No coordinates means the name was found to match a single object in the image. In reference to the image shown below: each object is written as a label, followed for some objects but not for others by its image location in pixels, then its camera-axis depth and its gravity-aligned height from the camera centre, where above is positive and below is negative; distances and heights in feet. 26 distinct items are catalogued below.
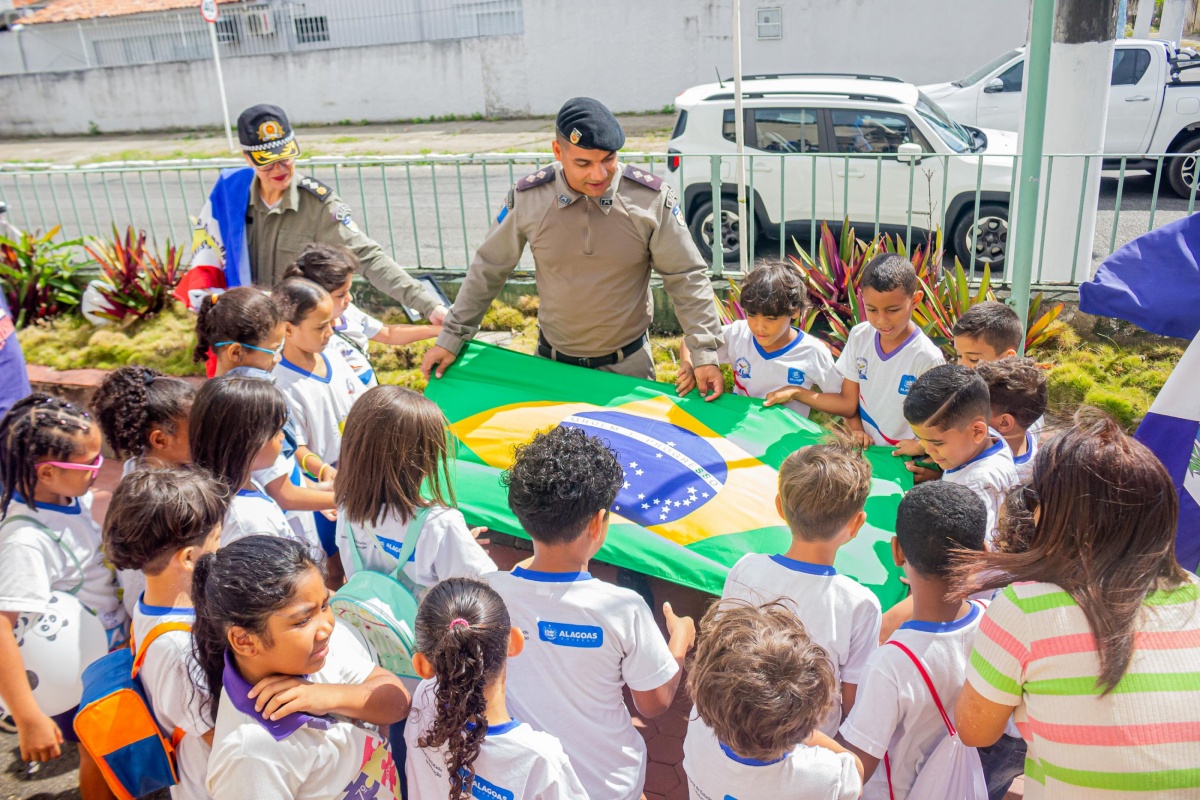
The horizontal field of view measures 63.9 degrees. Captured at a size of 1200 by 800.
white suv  27.09 -3.70
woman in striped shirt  6.14 -3.85
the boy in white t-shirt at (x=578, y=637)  7.91 -4.59
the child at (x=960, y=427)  9.98 -4.01
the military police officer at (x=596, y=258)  13.19 -2.88
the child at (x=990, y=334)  11.96 -3.69
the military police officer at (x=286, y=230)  14.94 -2.53
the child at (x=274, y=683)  7.02 -4.42
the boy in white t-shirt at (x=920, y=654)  7.54 -4.69
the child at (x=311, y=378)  11.82 -3.78
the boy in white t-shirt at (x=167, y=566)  8.03 -4.10
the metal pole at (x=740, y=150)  18.40 -2.20
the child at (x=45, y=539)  9.00 -4.29
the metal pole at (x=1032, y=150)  11.48 -1.63
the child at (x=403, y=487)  9.16 -3.91
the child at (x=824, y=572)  8.34 -4.53
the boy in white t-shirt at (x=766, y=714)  6.59 -4.43
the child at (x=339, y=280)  13.14 -2.88
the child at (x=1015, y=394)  10.81 -3.98
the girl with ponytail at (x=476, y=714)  6.73 -4.40
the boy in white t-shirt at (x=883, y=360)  12.31 -4.19
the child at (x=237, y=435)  9.86 -3.61
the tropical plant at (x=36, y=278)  24.59 -5.00
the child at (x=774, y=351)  12.71 -4.21
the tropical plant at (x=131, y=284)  23.81 -5.06
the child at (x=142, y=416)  10.30 -3.53
